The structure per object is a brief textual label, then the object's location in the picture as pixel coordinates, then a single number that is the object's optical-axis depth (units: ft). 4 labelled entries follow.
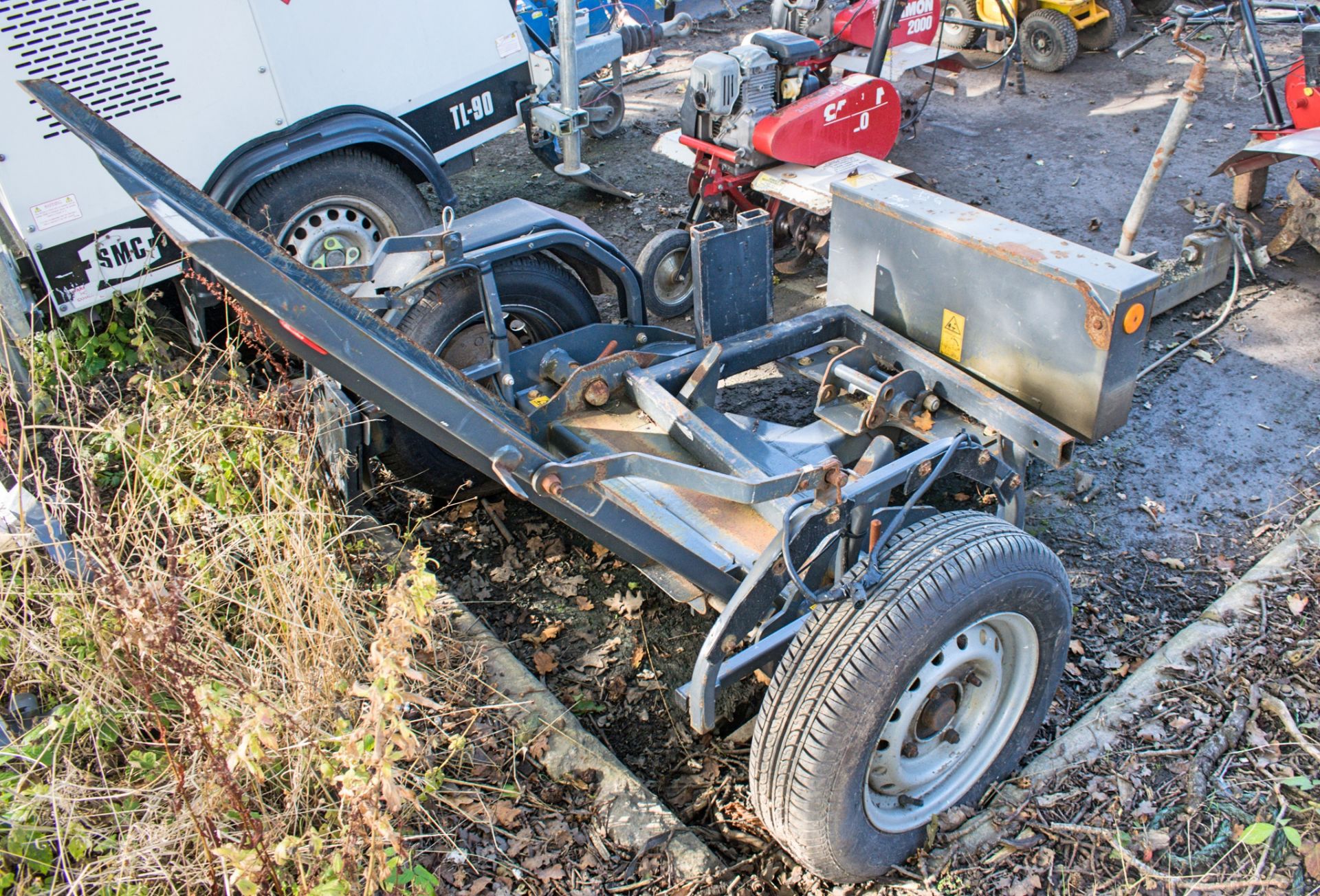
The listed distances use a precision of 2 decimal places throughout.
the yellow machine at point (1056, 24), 30.42
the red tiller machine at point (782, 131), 19.21
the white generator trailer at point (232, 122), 16.01
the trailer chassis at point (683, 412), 8.38
